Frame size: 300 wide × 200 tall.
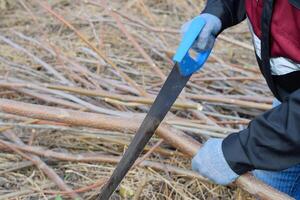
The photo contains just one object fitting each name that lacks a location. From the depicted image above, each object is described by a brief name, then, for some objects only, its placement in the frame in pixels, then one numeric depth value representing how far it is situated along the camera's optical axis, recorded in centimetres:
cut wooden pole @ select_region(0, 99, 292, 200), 158
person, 149
